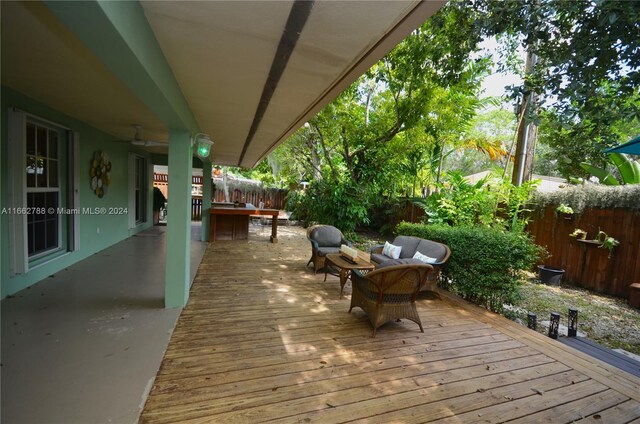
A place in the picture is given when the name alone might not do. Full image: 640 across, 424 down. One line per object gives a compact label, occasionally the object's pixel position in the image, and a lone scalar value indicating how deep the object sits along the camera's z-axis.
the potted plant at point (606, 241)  5.30
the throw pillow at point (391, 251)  5.00
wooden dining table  7.66
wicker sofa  4.32
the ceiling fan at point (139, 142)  4.07
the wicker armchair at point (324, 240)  5.43
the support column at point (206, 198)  7.74
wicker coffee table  4.13
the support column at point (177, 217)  3.38
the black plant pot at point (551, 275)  5.96
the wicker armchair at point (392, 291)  3.10
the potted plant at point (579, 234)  5.78
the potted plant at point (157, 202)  9.48
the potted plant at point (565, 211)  5.97
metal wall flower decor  5.24
